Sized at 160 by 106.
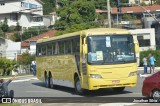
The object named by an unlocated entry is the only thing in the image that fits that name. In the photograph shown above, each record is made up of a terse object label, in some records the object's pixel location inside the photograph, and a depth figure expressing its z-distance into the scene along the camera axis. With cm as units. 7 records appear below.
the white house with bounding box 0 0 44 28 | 9956
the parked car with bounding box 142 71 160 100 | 1559
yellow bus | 1895
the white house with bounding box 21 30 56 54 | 7950
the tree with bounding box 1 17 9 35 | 9538
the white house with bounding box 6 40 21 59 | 7676
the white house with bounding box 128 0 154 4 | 13230
